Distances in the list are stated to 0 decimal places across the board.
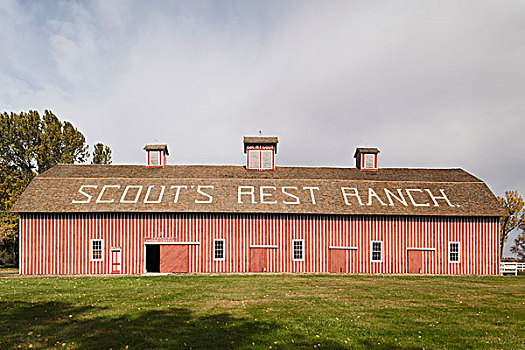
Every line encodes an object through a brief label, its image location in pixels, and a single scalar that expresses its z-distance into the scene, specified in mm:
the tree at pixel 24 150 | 40250
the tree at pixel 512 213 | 43531
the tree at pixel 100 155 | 47344
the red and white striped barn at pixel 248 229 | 28250
